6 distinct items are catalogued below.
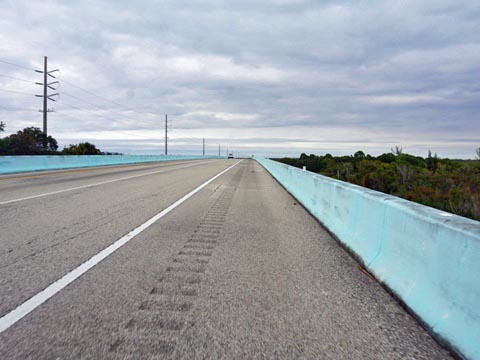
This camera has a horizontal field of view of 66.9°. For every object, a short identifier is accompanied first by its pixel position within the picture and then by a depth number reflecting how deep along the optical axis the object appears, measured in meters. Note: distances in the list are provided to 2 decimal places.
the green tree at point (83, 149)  63.88
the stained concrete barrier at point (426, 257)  2.80
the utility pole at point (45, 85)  39.72
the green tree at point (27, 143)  53.53
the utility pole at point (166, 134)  79.72
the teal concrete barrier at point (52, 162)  22.31
